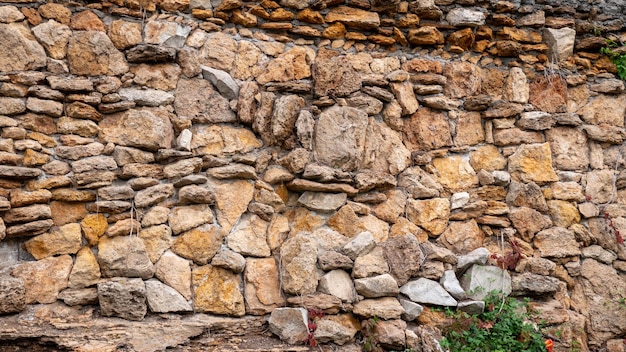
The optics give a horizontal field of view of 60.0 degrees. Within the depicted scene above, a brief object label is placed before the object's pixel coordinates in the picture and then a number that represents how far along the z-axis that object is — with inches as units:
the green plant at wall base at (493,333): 129.0
